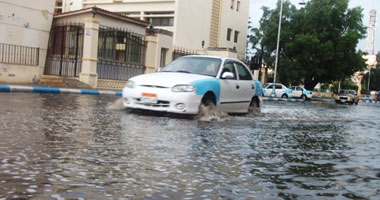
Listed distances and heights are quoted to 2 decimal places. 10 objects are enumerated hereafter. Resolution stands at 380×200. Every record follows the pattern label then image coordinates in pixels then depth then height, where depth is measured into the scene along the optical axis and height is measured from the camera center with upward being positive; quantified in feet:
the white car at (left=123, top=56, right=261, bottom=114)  31.48 -0.61
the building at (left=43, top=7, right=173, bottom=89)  72.02 +4.13
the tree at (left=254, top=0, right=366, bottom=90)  156.87 +15.33
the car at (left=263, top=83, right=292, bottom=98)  139.64 -1.93
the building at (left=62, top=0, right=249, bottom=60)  138.82 +19.74
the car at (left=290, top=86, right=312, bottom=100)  142.72 -2.37
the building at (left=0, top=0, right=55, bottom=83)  64.54 +4.45
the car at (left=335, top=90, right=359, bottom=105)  124.55 -2.42
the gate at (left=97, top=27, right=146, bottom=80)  76.54 +3.54
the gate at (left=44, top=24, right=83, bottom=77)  73.97 +3.32
